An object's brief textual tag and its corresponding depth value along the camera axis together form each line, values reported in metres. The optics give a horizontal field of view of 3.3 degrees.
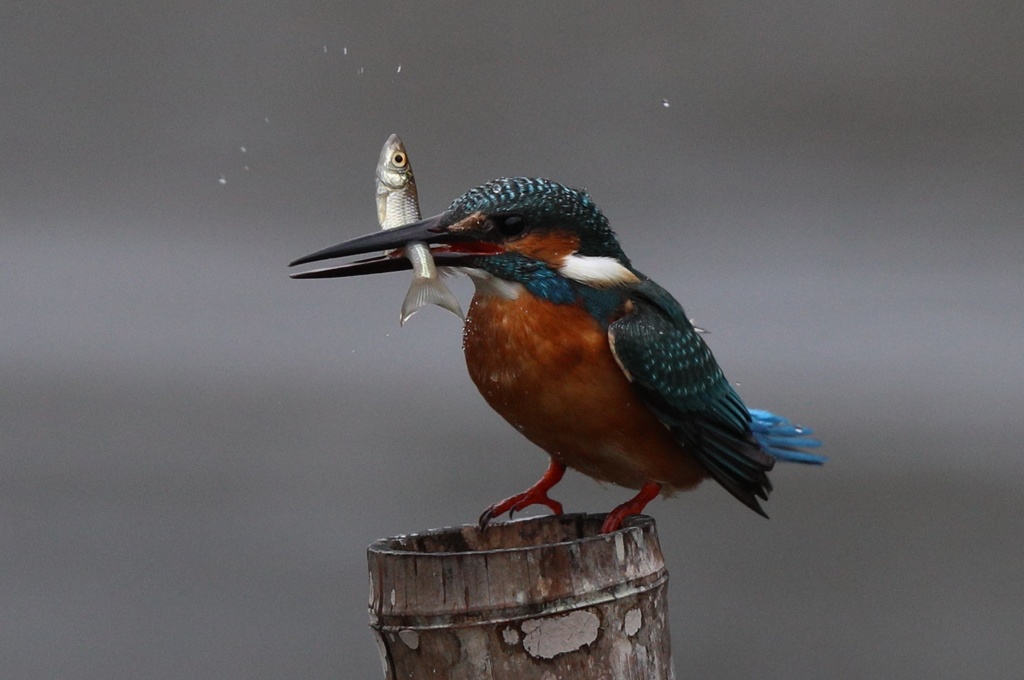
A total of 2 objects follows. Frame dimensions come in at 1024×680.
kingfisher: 4.07
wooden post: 3.99
